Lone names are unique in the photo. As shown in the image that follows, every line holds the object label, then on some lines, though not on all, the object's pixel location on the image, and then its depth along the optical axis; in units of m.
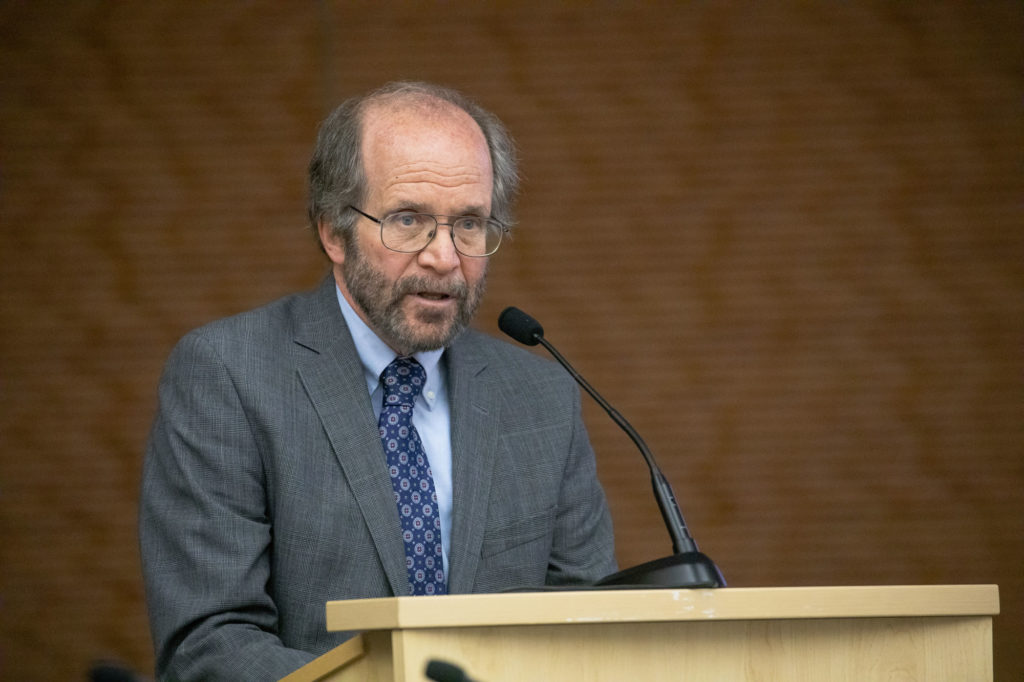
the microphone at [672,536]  6.25
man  6.54
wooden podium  6.19
